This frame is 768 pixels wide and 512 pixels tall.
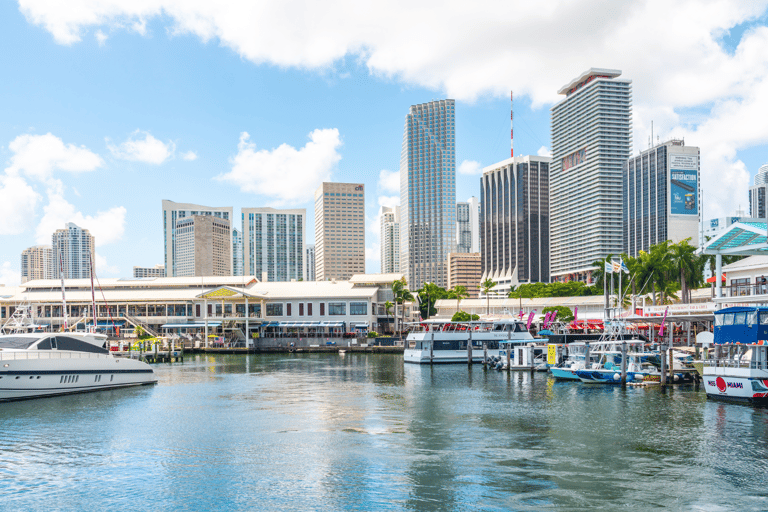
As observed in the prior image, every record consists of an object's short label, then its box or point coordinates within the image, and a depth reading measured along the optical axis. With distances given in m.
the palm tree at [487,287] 157.70
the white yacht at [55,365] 44.50
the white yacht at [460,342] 83.25
